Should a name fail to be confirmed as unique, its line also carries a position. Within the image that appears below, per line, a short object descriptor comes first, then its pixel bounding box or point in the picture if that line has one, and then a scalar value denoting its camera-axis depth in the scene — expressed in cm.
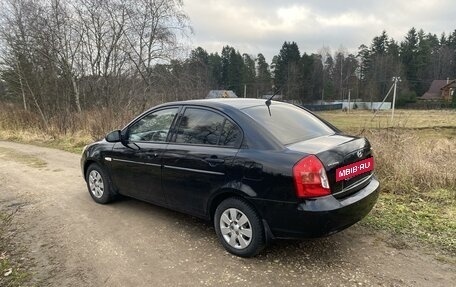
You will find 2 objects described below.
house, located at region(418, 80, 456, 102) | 7900
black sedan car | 352
